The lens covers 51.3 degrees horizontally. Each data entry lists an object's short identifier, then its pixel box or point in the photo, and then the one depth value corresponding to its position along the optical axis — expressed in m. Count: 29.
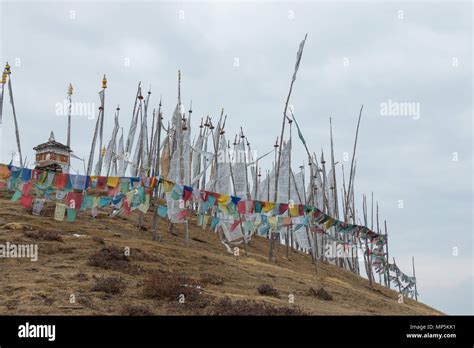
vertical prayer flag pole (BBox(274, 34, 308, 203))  27.39
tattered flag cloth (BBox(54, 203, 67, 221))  21.80
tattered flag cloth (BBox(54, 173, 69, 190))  21.14
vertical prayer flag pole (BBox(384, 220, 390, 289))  40.06
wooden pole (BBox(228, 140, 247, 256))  25.24
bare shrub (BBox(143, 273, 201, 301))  13.43
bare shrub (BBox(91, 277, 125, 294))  13.35
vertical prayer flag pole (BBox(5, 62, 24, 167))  32.19
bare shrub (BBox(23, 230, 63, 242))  19.25
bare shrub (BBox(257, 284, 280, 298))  16.06
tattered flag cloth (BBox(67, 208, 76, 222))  22.25
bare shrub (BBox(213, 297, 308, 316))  11.95
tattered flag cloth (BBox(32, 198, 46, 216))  24.55
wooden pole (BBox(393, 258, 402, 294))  45.31
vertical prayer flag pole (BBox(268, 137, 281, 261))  26.81
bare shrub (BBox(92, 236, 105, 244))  19.77
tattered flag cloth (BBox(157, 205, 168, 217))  23.21
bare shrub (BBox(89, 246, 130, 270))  16.19
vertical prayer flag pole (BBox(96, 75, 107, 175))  29.74
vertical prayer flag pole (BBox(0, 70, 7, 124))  32.20
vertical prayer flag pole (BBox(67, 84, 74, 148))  33.75
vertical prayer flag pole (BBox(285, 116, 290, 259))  31.56
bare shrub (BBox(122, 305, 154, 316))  11.41
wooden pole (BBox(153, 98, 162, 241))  23.13
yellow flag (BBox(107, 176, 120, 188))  21.23
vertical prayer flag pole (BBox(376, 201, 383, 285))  44.41
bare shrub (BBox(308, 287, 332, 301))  17.53
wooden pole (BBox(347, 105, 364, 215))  30.88
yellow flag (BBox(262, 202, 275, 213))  23.80
